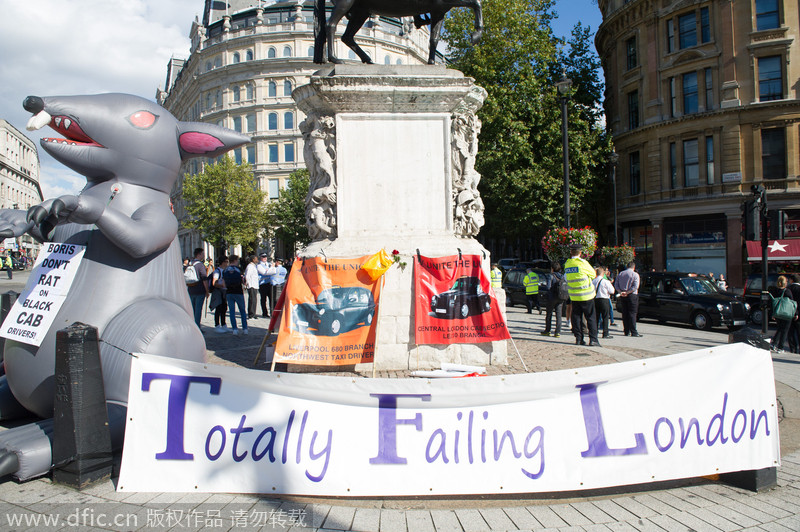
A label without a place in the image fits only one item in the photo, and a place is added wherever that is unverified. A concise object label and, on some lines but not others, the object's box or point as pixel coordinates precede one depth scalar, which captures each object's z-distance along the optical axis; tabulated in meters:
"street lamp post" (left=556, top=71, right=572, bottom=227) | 14.42
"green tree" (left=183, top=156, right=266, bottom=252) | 44.06
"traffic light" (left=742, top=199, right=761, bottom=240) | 11.33
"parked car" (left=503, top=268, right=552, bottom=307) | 19.13
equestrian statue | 6.38
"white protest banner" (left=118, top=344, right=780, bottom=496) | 3.23
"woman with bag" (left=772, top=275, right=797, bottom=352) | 9.78
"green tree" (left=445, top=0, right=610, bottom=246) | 26.58
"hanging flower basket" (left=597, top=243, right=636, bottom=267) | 21.00
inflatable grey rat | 3.81
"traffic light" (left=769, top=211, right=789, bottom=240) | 11.60
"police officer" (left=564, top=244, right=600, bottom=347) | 9.31
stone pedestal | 6.12
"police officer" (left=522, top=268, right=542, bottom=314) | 14.78
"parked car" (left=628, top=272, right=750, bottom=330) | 14.28
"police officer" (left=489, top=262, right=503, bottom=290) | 13.82
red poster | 6.05
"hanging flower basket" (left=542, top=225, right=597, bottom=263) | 14.14
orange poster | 5.88
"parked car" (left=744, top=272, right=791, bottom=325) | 15.27
